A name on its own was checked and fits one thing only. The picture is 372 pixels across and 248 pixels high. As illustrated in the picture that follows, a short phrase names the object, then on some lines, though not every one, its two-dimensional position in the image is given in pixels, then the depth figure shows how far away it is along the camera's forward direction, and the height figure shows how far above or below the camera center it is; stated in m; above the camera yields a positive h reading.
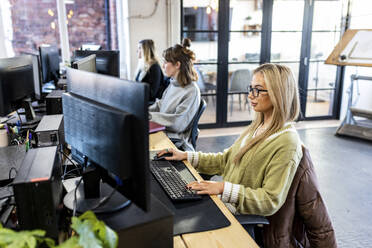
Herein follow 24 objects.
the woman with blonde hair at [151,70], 4.05 -0.34
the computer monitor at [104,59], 2.65 -0.15
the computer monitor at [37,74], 2.67 -0.26
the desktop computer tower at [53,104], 2.13 -0.39
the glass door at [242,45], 4.91 -0.07
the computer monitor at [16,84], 2.00 -0.27
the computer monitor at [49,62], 3.32 -0.22
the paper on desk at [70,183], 1.23 -0.52
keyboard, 1.33 -0.58
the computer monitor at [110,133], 0.86 -0.25
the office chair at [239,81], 5.09 -0.58
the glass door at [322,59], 5.19 -0.28
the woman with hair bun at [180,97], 2.50 -0.41
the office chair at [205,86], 5.02 -0.65
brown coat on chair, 1.33 -0.68
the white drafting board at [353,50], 4.36 -0.12
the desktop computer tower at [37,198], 0.86 -0.39
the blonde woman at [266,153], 1.32 -0.45
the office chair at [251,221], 1.26 -0.64
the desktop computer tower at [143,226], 0.91 -0.48
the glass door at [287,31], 5.02 +0.13
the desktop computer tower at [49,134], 1.67 -0.45
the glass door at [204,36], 4.73 +0.05
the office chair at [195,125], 2.44 -0.59
